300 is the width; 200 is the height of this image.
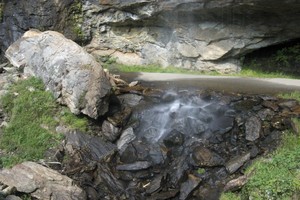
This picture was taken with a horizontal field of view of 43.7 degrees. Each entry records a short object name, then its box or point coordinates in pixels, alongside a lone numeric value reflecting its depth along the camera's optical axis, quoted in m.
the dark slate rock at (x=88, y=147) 9.30
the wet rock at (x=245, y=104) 10.37
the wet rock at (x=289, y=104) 10.14
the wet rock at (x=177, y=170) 8.44
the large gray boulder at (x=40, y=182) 7.75
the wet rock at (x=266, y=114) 9.84
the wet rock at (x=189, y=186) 7.99
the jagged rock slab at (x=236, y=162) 8.50
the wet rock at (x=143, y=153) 9.20
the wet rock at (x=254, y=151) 8.73
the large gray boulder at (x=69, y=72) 10.24
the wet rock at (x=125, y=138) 9.68
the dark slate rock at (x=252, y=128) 9.31
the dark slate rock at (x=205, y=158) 8.77
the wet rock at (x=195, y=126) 9.89
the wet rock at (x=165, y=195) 7.97
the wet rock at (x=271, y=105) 10.07
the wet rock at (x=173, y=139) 9.57
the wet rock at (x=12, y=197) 7.34
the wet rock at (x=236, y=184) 7.61
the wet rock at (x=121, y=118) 10.29
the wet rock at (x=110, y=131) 9.98
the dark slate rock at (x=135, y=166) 8.84
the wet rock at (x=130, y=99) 11.28
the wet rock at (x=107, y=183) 8.28
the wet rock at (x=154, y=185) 8.19
